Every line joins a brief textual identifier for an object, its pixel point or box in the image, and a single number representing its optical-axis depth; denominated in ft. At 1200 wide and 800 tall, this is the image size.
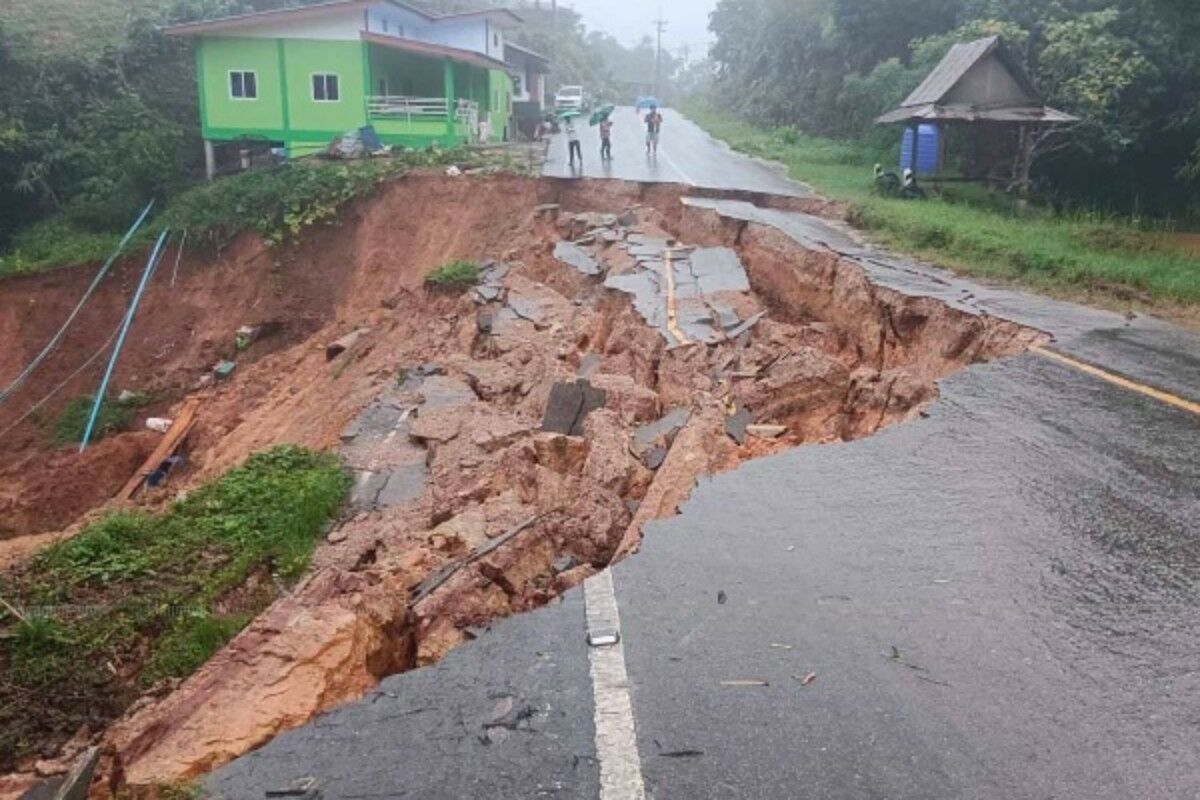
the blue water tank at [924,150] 74.08
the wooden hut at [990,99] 62.80
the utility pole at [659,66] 295.93
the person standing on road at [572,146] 74.13
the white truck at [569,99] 155.84
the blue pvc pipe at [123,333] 61.98
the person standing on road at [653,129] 85.26
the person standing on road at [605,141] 78.69
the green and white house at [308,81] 87.76
